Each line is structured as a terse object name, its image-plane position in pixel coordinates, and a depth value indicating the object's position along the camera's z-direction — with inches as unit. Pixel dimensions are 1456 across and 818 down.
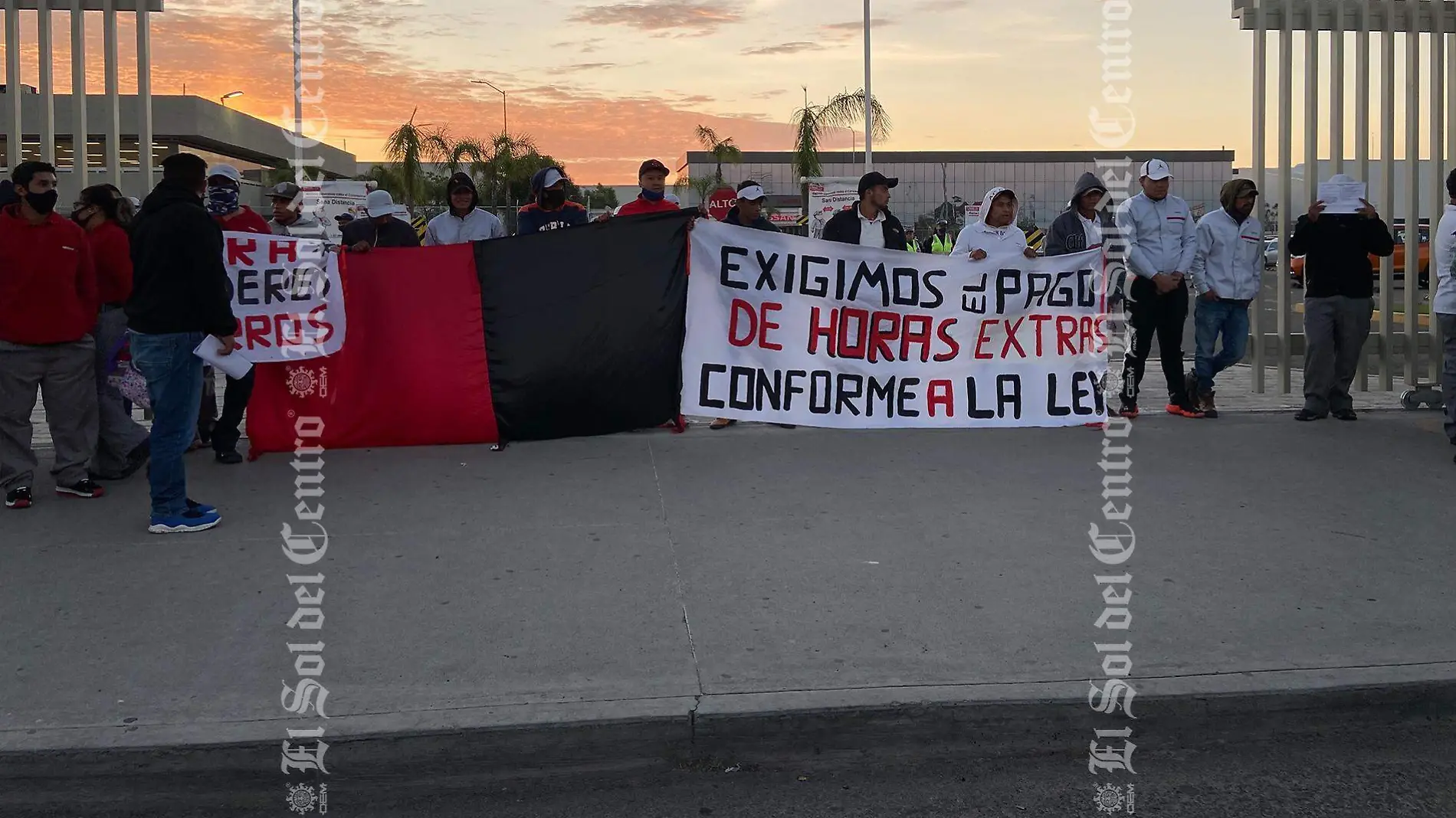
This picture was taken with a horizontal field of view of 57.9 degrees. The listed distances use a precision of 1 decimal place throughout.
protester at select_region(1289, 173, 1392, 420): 395.5
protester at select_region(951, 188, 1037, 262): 383.2
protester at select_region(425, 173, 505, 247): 408.5
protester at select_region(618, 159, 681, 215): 403.9
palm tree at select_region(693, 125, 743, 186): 2356.1
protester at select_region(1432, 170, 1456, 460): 346.9
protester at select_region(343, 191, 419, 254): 390.3
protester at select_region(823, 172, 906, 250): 389.1
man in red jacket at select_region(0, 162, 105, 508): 278.8
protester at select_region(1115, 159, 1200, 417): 399.9
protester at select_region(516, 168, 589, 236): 390.6
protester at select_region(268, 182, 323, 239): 373.1
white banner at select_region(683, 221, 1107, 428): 351.6
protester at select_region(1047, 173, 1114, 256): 393.4
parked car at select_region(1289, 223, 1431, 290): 1072.8
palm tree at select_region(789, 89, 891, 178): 1814.7
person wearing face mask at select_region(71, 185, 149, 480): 302.0
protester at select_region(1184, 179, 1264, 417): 404.2
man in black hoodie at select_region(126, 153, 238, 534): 256.4
